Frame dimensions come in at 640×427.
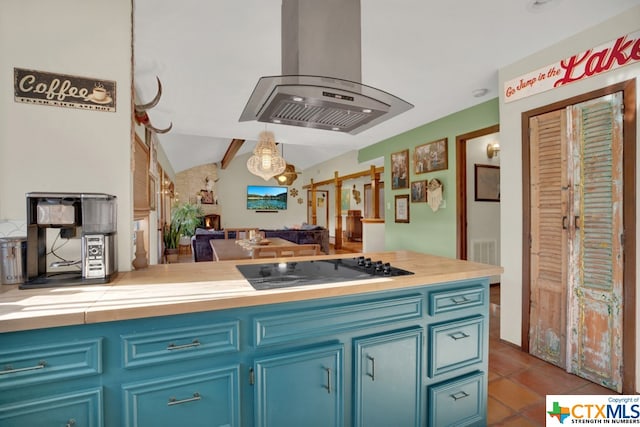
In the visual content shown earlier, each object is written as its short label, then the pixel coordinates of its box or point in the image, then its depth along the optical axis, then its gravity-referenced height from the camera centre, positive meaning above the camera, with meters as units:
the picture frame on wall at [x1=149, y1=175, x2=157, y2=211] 3.96 +0.27
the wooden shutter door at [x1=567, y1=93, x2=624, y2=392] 1.95 -0.23
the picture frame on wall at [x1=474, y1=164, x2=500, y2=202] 4.30 +0.40
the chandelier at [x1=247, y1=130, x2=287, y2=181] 4.94 +0.91
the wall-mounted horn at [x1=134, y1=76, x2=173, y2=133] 1.72 +0.60
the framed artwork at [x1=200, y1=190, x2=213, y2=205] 10.10 +0.51
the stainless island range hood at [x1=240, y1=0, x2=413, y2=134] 1.34 +0.63
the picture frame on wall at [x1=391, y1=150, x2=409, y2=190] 4.81 +0.68
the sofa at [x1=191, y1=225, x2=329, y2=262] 5.68 -0.54
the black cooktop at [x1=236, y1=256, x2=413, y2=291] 1.30 -0.30
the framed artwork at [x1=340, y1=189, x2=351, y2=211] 11.37 +0.43
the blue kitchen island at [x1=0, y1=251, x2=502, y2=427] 0.92 -0.52
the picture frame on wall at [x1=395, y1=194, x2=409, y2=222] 4.86 +0.05
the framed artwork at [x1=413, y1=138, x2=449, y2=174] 4.08 +0.77
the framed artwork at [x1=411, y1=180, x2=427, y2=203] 4.42 +0.29
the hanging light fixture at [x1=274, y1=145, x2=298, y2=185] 7.86 +0.95
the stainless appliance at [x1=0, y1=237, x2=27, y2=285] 1.23 -0.19
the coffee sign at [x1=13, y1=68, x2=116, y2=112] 1.33 +0.57
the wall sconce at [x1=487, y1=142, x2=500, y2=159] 4.41 +0.91
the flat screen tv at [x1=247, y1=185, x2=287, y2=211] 10.91 +0.51
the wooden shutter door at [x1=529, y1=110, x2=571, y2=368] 2.23 -0.20
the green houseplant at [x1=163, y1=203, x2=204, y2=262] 6.60 -0.40
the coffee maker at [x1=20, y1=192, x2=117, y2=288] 1.21 -0.10
